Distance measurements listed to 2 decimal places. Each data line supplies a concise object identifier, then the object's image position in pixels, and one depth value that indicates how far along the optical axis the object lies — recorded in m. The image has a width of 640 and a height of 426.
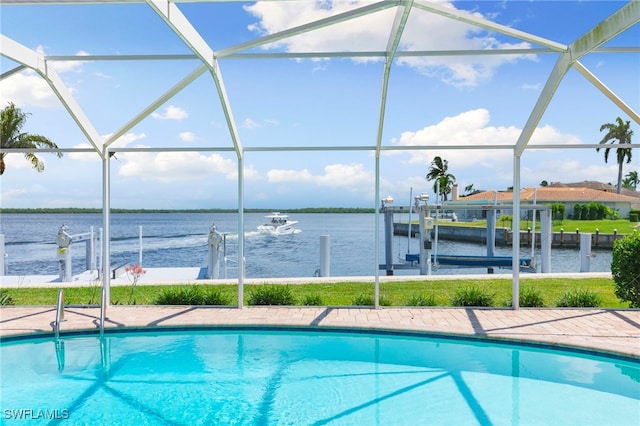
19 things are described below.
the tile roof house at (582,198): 33.09
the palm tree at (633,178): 53.28
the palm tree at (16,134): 18.27
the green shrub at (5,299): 7.96
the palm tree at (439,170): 43.88
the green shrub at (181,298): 8.03
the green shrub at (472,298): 7.80
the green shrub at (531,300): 7.74
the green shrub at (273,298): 8.02
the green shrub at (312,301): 8.07
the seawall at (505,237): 29.05
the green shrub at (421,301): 7.94
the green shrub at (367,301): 7.93
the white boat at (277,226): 42.66
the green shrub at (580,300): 7.72
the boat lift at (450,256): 13.35
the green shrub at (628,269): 7.44
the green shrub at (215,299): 7.99
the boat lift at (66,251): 10.57
